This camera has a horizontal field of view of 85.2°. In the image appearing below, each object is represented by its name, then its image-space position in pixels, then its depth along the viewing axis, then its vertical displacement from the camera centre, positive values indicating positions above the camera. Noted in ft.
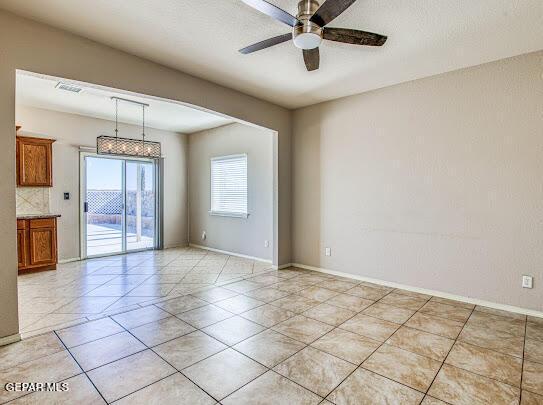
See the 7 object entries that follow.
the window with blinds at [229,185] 20.90 +0.87
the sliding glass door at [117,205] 20.02 -0.55
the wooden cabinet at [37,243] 15.76 -2.55
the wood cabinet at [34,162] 16.51 +2.06
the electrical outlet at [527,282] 10.65 -3.08
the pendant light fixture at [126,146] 15.31 +2.78
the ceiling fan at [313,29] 6.81 +4.42
